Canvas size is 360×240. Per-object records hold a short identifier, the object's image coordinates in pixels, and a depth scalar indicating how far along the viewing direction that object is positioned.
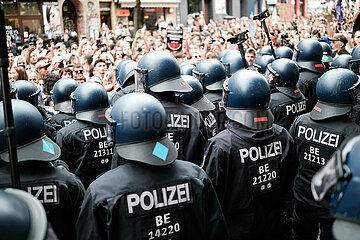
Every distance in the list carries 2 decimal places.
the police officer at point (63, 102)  4.69
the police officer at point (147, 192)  2.20
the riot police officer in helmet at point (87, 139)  3.92
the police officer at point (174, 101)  3.83
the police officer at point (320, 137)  3.51
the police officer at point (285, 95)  4.78
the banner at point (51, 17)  25.03
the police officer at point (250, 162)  3.05
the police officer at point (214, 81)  5.51
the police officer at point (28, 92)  4.57
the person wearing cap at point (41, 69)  8.94
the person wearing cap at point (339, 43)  8.65
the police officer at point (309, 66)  6.09
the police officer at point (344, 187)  1.21
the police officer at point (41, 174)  2.45
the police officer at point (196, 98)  4.73
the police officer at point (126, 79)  5.20
